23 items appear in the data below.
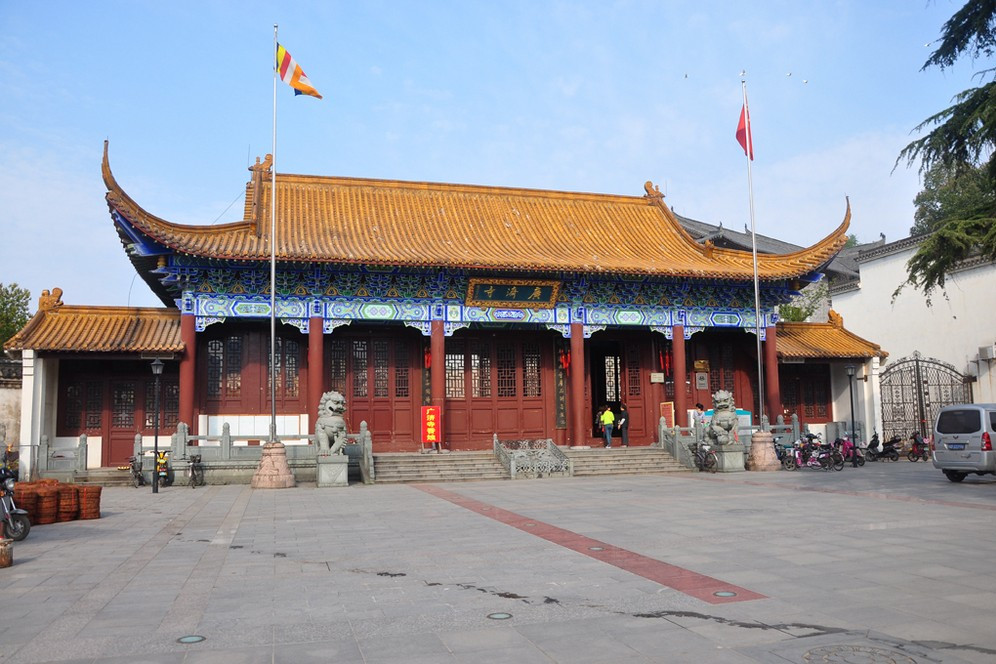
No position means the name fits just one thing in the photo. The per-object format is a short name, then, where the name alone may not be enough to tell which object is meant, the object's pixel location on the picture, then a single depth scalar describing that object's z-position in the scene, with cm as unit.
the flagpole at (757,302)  1978
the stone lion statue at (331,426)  1650
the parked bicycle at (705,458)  1920
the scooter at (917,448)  2236
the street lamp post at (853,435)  2011
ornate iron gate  2572
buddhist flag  1711
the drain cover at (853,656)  430
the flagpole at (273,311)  1619
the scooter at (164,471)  1653
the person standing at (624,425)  2211
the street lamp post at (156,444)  1533
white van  1478
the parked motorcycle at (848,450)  2031
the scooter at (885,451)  2206
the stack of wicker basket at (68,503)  1116
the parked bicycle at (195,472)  1664
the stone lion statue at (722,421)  1909
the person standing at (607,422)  2131
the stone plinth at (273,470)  1592
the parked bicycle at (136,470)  1673
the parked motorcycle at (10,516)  897
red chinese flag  2112
